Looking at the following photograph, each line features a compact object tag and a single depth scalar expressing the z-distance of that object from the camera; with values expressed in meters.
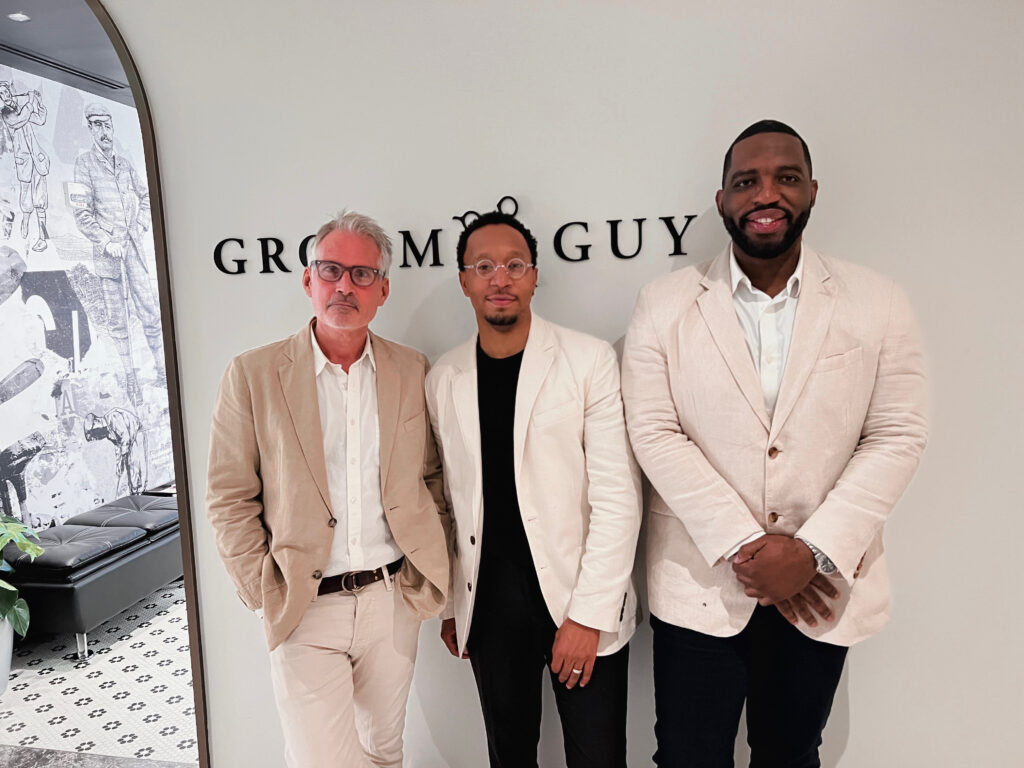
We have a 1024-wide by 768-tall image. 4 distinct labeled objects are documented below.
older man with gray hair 1.82
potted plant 3.42
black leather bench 3.74
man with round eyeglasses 1.81
